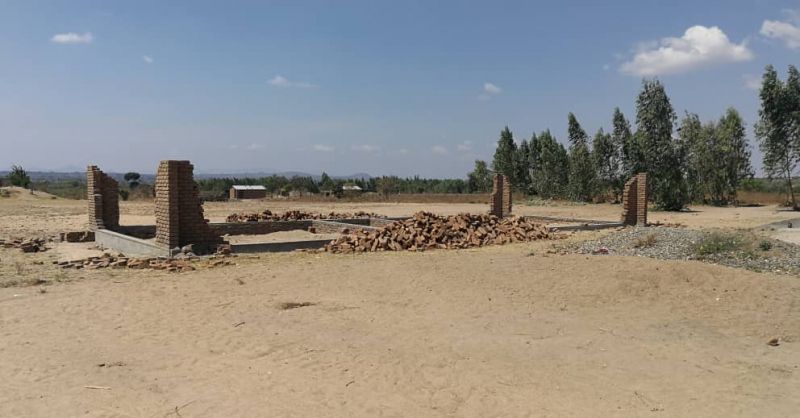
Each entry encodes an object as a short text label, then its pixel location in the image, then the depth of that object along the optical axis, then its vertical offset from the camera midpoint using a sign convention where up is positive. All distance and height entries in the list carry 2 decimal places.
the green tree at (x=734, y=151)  35.91 +2.43
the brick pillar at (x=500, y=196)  22.75 -0.18
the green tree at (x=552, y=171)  43.72 +1.49
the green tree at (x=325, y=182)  69.50 +1.26
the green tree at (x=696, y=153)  35.78 +2.29
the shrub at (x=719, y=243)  10.43 -0.95
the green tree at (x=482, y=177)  58.72 +1.48
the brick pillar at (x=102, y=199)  15.94 -0.16
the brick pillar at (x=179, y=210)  11.84 -0.36
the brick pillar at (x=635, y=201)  19.05 -0.33
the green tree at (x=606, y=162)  40.47 +1.99
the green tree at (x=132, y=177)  88.44 +2.40
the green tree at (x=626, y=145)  33.28 +2.73
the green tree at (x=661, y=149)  31.44 +2.20
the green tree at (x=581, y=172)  40.59 +1.30
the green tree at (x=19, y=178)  49.88 +1.35
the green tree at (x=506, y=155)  51.06 +3.15
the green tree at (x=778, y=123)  29.86 +3.49
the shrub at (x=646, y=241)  11.47 -0.99
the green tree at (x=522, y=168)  51.34 +2.02
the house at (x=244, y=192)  50.26 +0.04
